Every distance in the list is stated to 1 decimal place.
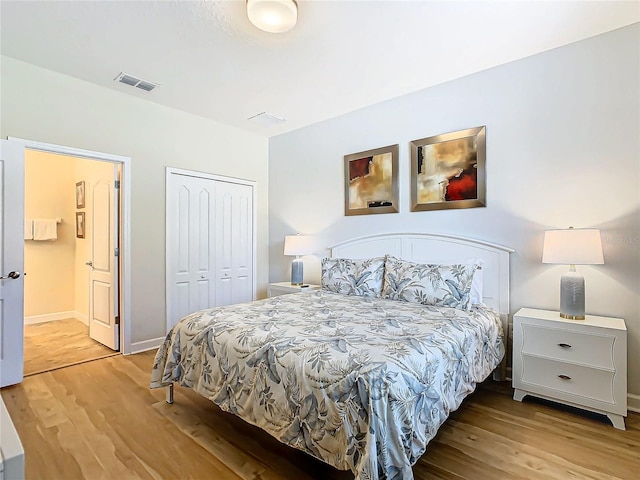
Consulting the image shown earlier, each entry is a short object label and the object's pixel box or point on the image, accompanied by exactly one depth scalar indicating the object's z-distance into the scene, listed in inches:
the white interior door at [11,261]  107.2
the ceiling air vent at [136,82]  121.2
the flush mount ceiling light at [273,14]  78.7
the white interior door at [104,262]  141.5
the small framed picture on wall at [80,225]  192.1
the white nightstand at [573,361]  84.1
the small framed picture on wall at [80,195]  187.8
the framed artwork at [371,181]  143.1
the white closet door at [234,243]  172.6
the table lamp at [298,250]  163.8
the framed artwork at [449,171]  120.3
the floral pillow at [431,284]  103.9
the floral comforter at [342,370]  54.0
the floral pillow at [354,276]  125.6
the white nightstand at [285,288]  154.7
